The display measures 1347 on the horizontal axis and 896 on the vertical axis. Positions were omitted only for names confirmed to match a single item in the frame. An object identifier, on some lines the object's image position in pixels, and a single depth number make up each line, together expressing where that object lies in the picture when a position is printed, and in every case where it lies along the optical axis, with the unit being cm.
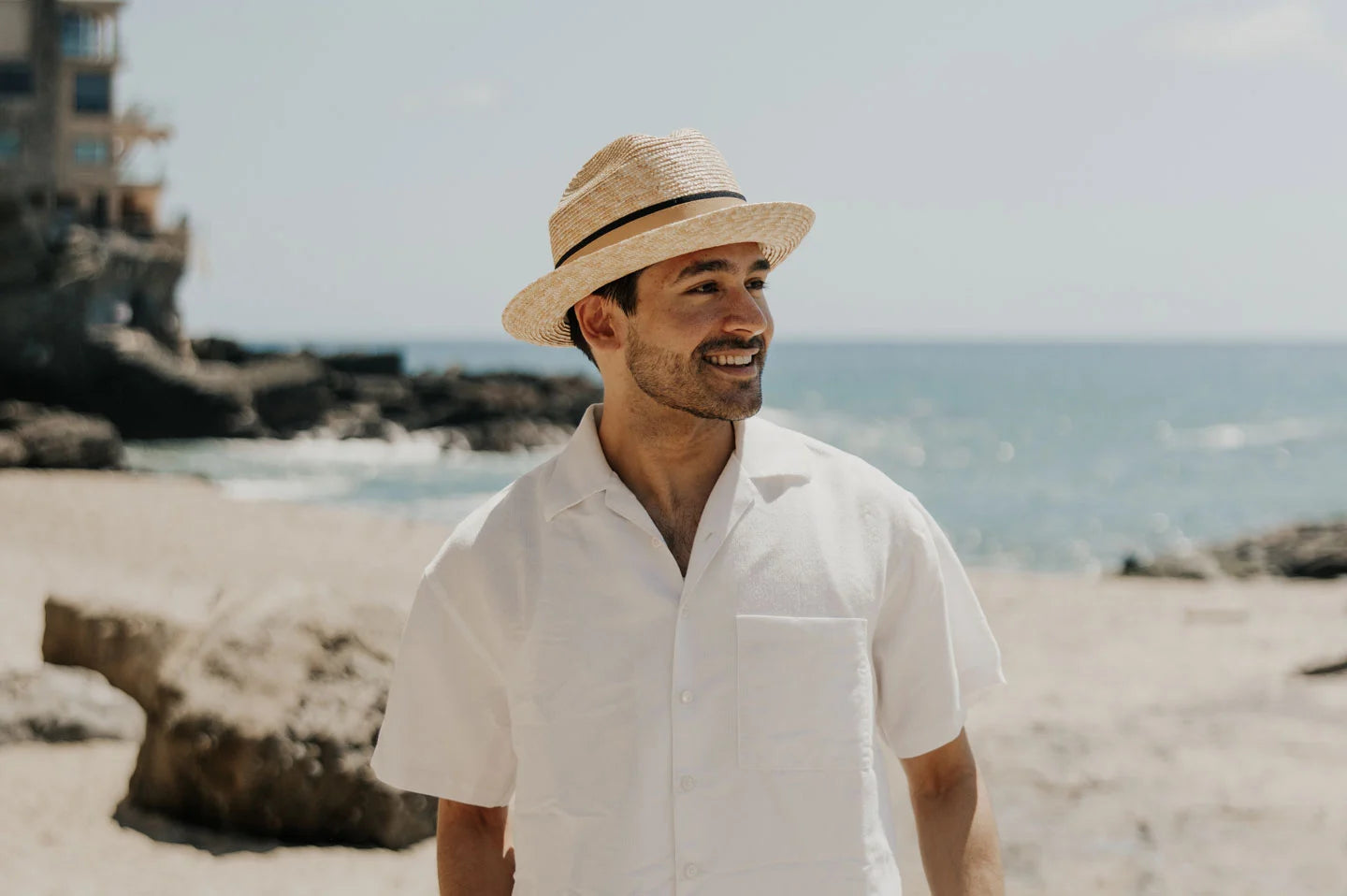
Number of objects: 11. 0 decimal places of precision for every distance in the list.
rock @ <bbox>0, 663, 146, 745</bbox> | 658
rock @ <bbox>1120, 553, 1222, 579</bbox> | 1781
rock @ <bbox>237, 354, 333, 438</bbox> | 4512
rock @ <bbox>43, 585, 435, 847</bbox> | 547
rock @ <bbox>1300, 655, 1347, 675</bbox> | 866
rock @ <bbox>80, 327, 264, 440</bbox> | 4184
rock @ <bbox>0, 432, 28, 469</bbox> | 2727
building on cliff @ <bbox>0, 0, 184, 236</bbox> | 4794
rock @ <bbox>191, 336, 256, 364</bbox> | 5088
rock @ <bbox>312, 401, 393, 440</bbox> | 4384
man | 193
